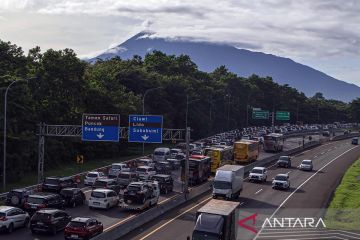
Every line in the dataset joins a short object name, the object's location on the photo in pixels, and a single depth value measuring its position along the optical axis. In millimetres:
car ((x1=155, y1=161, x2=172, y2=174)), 62100
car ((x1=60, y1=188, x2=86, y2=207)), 41875
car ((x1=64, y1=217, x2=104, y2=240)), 30672
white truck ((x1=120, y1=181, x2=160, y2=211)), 40594
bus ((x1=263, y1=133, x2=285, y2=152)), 95712
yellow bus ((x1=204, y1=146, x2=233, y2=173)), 65688
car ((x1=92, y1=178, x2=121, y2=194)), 47559
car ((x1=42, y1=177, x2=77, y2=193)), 45969
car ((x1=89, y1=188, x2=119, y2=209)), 40938
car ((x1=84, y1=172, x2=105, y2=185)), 53375
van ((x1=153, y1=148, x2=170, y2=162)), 74875
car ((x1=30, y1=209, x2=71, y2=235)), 32094
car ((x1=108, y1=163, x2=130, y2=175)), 57969
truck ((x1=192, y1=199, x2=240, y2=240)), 27078
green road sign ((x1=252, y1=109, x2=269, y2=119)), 117438
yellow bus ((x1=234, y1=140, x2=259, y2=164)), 75231
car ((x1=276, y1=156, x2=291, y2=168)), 79062
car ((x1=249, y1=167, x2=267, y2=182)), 61375
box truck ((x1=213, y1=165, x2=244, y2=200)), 47062
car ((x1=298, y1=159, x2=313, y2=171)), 75562
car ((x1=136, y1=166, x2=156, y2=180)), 56088
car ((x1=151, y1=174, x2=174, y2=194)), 50562
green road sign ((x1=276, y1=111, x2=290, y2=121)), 119388
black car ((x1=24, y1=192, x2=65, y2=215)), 37438
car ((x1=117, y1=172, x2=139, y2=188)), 51969
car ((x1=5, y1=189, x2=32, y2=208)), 39031
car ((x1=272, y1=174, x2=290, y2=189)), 56375
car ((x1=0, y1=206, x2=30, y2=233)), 32400
